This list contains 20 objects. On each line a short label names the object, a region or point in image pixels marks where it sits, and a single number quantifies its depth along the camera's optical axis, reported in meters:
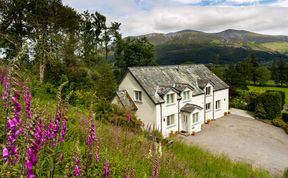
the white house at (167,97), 23.62
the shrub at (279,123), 27.53
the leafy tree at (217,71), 45.20
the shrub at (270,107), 30.67
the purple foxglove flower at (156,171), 3.73
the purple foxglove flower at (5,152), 2.01
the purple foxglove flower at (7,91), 2.24
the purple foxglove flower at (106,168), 3.30
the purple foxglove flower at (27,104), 3.22
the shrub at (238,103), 36.81
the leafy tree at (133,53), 44.81
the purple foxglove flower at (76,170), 2.64
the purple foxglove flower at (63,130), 3.21
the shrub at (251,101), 34.22
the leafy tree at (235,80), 44.34
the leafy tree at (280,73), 64.62
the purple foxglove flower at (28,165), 1.98
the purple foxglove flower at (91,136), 3.24
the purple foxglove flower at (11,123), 2.18
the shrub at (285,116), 30.02
